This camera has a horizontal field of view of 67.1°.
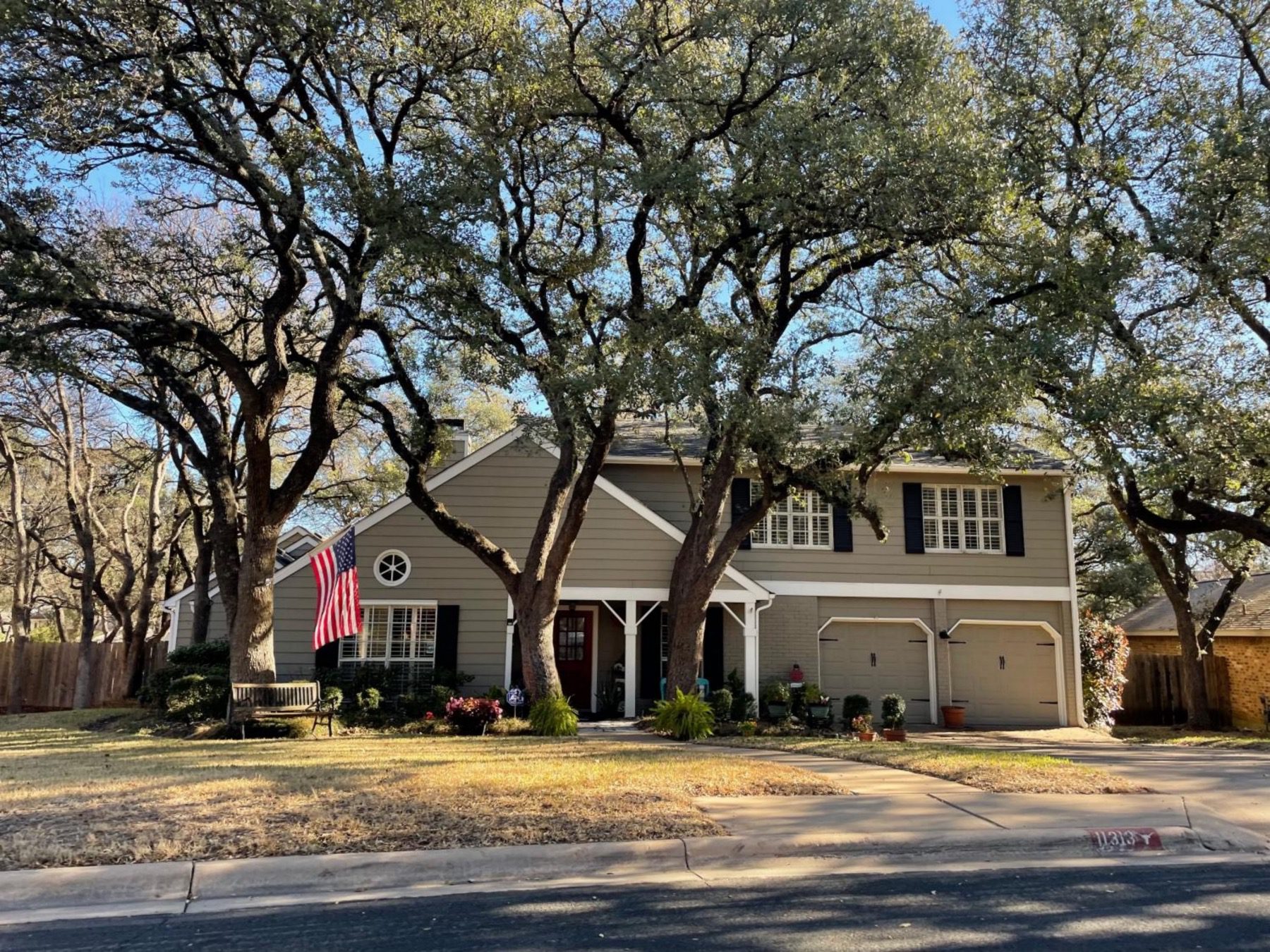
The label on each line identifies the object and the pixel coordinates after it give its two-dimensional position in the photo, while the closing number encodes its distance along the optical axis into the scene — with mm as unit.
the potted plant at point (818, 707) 18422
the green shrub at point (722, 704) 17156
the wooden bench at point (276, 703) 14641
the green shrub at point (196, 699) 16078
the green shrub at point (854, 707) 19061
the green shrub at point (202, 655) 17938
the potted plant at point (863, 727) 15172
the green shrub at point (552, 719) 14625
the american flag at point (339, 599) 15219
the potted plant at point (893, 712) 19172
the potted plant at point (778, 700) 18391
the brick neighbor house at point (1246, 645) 24219
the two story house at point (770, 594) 18781
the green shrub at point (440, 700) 17078
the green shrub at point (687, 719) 14219
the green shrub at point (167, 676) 16734
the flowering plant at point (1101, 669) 21453
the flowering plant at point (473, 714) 15125
